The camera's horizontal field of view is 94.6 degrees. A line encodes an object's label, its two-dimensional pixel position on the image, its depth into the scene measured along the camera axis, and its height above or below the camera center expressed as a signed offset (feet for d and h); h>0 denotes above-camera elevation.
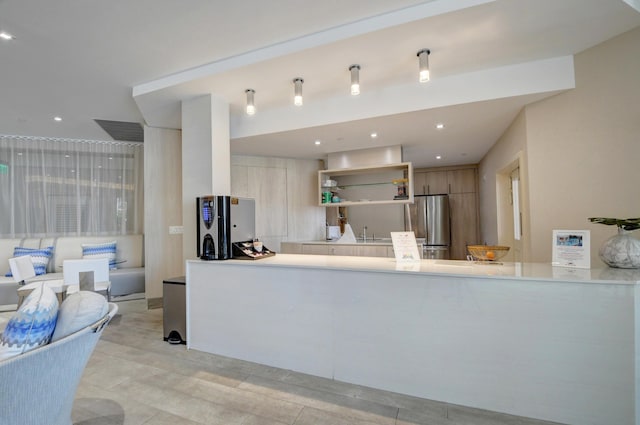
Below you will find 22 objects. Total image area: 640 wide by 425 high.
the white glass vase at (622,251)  5.85 -0.80
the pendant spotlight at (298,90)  8.91 +3.92
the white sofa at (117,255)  14.85 -1.79
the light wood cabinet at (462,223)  20.36 -0.58
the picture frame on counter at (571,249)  6.15 -0.78
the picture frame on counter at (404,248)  8.05 -0.87
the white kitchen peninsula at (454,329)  5.39 -2.49
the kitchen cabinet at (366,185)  14.94 +1.72
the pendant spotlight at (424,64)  7.54 +3.92
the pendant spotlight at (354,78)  8.13 +3.90
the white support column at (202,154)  10.19 +2.31
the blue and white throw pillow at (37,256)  14.33 -1.69
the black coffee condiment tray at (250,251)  9.12 -1.04
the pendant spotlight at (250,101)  9.93 +4.00
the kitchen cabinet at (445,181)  20.45 +2.43
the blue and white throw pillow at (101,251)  15.42 -1.59
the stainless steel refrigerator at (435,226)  20.10 -0.74
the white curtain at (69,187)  15.58 +1.94
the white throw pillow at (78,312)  4.46 -1.43
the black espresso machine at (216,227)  9.06 -0.24
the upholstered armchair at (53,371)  3.77 -2.06
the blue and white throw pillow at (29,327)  4.13 -1.51
